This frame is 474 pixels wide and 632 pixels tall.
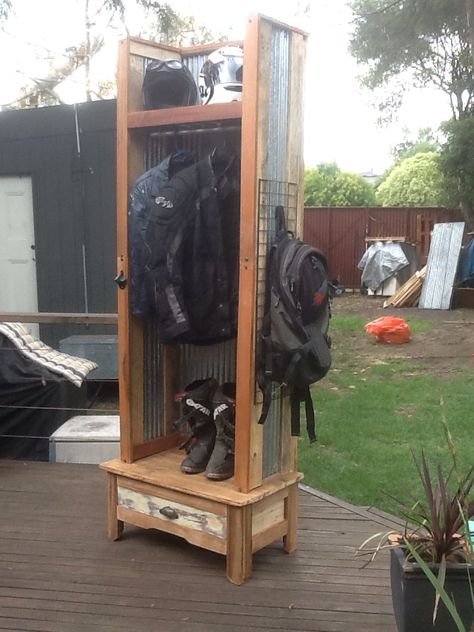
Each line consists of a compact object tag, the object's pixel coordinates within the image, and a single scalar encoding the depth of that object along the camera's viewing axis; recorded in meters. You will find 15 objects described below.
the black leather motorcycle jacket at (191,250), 2.67
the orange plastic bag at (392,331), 8.16
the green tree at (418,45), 13.10
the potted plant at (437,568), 1.99
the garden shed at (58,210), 6.20
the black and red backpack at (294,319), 2.47
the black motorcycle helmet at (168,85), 2.79
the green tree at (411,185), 29.03
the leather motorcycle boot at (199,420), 2.95
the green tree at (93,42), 8.58
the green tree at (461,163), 13.55
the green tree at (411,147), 32.52
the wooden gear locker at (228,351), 2.53
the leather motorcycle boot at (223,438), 2.83
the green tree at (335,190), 25.58
